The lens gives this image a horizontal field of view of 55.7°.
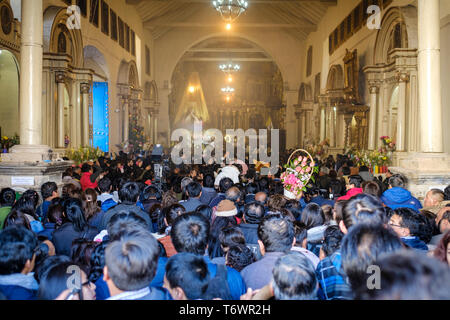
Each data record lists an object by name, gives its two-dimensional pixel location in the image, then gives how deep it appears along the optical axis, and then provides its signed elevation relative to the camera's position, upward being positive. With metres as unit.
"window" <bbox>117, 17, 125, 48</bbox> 18.66 +5.84
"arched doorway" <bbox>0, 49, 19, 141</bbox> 12.23 +2.00
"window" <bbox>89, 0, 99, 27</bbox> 14.70 +5.40
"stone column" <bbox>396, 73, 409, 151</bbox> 10.80 +1.24
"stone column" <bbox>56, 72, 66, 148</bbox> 11.48 +1.49
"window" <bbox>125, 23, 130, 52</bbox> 19.75 +6.02
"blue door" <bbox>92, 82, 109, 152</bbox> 17.06 +2.01
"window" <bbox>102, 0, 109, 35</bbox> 16.14 +5.70
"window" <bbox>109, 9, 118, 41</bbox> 17.34 +5.90
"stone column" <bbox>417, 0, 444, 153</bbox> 7.45 +1.52
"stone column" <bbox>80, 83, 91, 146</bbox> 13.34 +1.80
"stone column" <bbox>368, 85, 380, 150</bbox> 12.68 +1.45
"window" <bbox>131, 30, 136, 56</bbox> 20.99 +6.11
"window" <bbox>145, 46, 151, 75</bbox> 24.26 +6.06
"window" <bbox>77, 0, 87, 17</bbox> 13.56 +5.17
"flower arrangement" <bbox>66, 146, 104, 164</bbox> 11.97 +0.35
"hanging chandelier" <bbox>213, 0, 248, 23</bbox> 12.70 +4.72
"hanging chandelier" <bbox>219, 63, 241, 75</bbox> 24.91 +5.78
